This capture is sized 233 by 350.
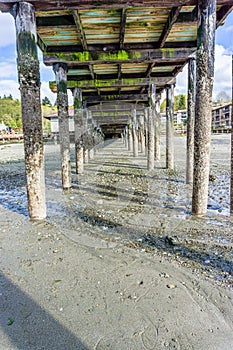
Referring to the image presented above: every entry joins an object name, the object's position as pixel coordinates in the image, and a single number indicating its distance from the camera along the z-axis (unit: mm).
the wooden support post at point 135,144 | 17422
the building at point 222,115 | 63062
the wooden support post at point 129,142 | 24228
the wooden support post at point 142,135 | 18728
